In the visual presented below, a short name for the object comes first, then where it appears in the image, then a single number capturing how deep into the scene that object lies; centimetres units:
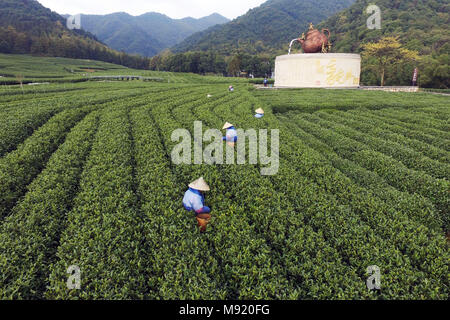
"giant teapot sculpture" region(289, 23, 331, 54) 3869
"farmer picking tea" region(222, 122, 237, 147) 1171
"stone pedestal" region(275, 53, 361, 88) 3816
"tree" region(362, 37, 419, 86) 5200
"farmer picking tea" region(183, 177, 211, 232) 653
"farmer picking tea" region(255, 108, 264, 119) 1735
